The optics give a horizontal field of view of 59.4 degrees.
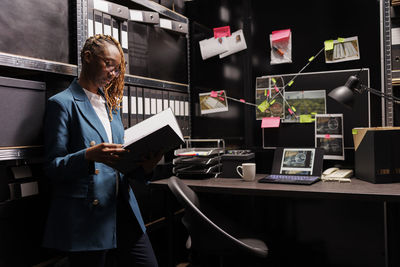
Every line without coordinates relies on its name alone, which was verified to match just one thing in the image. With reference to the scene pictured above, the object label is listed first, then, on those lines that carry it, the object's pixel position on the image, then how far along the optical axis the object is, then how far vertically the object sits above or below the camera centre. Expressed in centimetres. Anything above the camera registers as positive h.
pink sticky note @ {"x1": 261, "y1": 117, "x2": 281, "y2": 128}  232 +6
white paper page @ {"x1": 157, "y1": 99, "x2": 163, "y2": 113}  223 +18
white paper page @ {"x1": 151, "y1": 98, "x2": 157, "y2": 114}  218 +17
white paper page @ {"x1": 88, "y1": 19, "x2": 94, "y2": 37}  171 +52
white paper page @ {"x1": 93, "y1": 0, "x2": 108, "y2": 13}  176 +66
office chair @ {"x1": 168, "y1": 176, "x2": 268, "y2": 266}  129 -43
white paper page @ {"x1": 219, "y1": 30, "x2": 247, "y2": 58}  245 +63
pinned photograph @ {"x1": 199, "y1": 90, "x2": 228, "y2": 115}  255 +22
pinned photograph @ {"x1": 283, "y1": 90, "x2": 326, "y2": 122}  223 +18
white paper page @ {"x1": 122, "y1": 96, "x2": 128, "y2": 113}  197 +17
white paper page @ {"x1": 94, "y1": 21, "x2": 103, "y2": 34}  176 +54
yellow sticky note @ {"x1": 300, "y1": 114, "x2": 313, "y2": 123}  224 +8
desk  148 -27
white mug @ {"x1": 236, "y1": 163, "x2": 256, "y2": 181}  196 -22
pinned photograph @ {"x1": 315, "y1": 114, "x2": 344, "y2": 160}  216 -3
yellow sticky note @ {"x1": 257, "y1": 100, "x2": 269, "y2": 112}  238 +17
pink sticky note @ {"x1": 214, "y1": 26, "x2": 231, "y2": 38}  249 +72
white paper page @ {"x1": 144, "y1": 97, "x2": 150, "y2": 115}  212 +17
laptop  189 -20
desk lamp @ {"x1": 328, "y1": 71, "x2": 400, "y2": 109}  182 +20
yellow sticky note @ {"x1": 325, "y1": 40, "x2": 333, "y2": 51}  219 +54
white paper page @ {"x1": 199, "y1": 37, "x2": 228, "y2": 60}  252 +62
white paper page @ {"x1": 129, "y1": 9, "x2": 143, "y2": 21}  205 +70
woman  129 -16
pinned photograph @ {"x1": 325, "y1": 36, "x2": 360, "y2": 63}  214 +50
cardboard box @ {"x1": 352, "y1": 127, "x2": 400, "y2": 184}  173 -12
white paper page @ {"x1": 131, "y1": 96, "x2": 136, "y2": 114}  203 +17
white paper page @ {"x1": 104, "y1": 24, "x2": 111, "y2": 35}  183 +55
